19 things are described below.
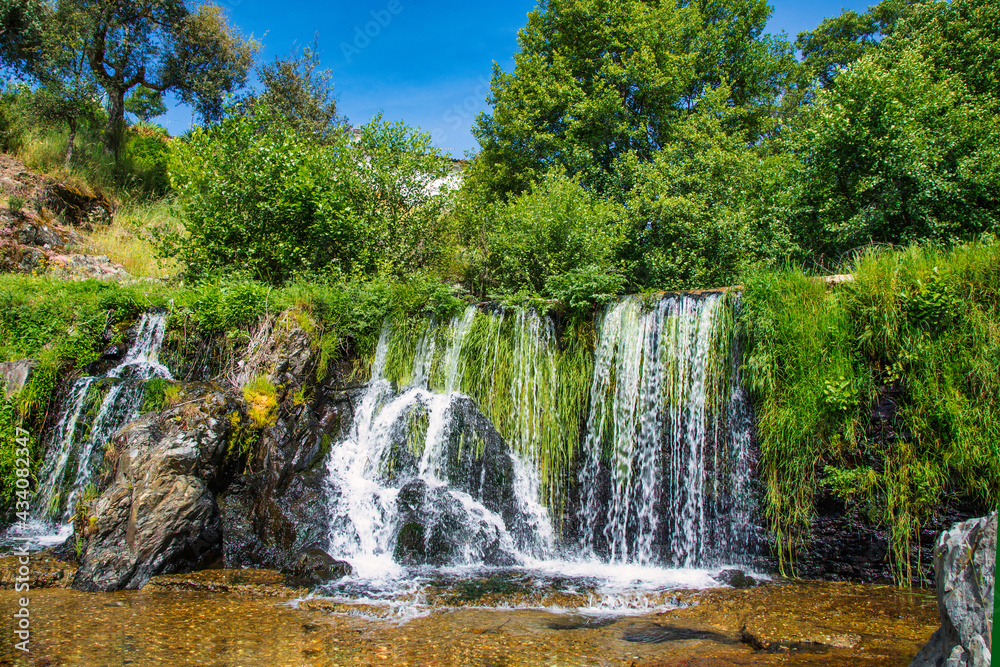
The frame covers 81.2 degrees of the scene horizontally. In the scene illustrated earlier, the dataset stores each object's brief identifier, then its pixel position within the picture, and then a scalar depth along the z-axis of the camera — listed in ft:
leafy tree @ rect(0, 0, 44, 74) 56.54
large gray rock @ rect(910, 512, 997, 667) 9.32
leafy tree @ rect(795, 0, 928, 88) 70.08
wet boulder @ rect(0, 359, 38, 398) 28.63
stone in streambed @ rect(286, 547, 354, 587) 20.36
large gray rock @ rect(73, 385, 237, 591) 20.18
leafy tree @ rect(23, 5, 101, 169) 58.13
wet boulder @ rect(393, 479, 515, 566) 23.39
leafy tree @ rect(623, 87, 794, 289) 39.11
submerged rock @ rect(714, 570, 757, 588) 20.79
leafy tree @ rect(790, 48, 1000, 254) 31.19
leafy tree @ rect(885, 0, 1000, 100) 41.27
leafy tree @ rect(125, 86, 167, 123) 86.38
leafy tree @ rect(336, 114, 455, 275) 43.52
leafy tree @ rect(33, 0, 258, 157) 59.62
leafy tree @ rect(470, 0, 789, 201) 53.62
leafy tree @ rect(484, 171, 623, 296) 37.32
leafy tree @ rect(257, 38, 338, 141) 75.77
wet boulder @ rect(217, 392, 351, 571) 22.89
